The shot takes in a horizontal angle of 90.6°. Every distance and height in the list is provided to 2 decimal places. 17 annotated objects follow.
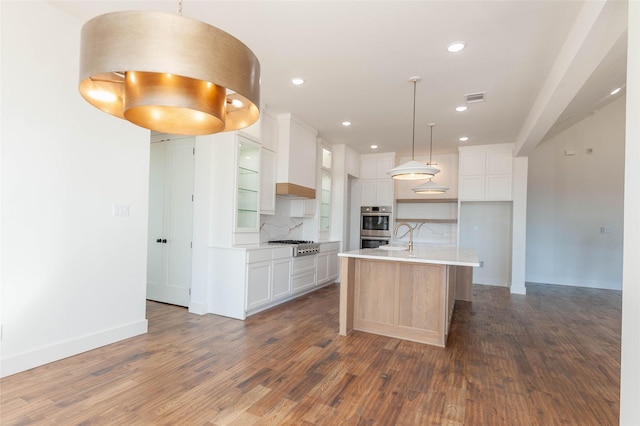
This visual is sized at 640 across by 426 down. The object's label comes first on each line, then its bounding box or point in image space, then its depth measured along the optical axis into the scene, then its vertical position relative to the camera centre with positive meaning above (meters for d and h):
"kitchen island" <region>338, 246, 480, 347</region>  3.19 -0.82
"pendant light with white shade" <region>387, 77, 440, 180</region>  3.49 +0.53
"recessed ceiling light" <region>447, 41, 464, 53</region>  2.73 +1.51
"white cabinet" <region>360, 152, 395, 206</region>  6.98 +0.83
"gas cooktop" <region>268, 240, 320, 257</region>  4.86 -0.52
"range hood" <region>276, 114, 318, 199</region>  4.82 +0.90
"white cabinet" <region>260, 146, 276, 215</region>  4.54 +0.47
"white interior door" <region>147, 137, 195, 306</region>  4.32 -0.15
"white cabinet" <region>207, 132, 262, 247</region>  3.98 +0.31
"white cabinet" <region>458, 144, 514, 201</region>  6.05 +0.92
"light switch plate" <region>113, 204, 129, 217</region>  2.98 -0.01
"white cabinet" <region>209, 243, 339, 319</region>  3.86 -0.87
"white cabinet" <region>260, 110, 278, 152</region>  4.54 +1.21
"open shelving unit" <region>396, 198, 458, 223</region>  6.77 +0.35
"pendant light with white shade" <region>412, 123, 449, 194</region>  4.65 +0.44
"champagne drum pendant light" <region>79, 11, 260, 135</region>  0.98 +0.49
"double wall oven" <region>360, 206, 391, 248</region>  6.88 -0.21
